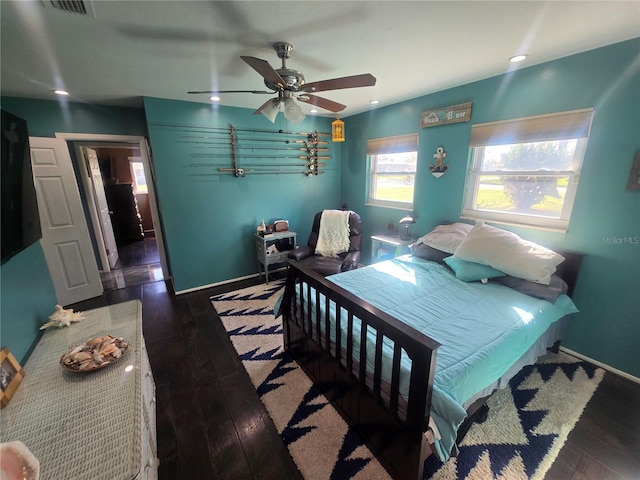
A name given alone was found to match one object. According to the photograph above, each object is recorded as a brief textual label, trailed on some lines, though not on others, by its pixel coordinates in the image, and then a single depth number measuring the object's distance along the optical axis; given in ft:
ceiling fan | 5.28
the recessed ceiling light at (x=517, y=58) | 6.59
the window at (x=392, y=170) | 11.21
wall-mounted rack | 10.75
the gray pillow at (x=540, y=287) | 6.33
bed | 3.91
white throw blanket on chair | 11.89
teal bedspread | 4.06
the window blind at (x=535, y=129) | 6.61
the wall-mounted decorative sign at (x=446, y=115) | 8.79
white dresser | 2.95
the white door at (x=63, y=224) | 9.74
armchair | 10.67
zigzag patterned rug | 4.69
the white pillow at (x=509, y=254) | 6.62
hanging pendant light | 10.01
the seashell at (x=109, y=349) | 4.42
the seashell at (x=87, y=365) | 4.12
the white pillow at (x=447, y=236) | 8.55
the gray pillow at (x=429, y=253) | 8.71
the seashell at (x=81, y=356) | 4.23
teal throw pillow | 7.23
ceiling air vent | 4.05
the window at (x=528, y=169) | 6.95
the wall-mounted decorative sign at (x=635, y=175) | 5.93
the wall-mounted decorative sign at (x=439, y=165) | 9.64
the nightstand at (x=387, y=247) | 10.80
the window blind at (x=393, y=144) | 10.77
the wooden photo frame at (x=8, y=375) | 3.61
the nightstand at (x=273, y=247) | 12.01
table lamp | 10.46
